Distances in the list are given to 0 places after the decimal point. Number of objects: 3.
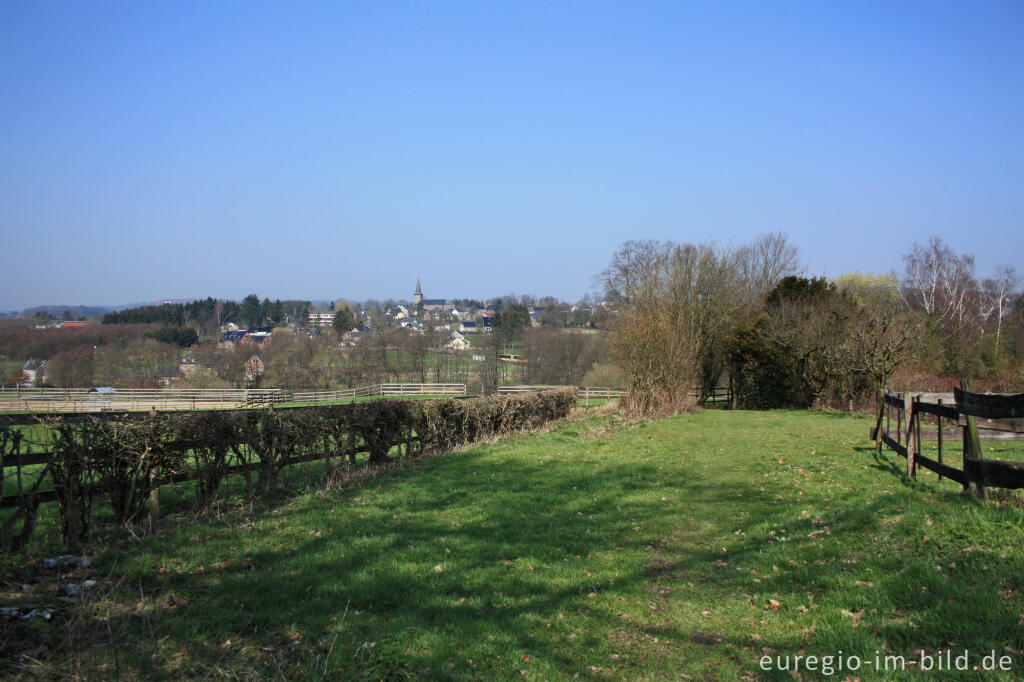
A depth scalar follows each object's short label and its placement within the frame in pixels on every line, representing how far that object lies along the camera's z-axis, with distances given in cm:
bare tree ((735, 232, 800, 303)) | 4384
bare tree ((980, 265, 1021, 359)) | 4475
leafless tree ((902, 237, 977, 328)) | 4441
